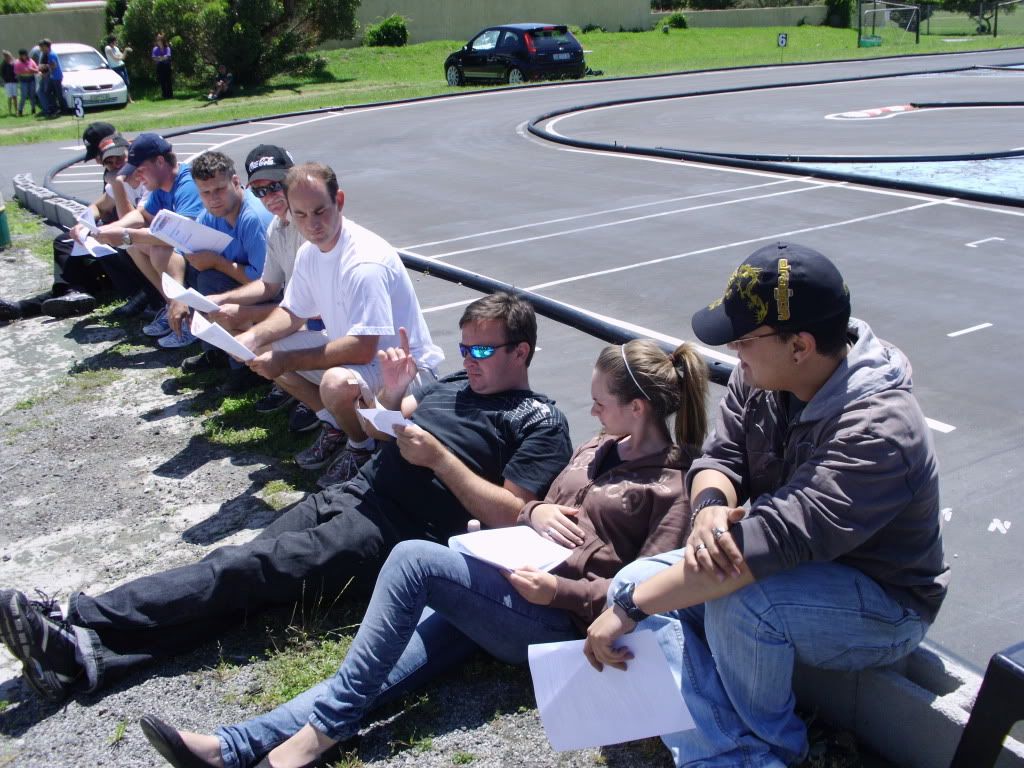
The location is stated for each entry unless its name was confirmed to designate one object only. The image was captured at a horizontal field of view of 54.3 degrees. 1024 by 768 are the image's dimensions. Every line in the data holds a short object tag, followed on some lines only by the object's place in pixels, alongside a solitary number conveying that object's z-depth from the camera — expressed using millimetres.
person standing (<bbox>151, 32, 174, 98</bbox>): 31078
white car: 27594
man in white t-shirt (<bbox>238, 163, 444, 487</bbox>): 4812
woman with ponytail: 3094
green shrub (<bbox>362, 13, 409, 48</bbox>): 40031
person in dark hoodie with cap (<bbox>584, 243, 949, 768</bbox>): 2504
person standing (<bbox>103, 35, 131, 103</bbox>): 30953
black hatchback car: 28719
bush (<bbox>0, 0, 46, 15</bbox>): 42000
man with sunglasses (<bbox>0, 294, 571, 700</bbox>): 3588
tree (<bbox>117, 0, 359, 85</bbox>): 32500
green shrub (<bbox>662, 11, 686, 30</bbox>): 48281
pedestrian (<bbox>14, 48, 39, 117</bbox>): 28367
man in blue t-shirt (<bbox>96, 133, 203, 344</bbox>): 7262
